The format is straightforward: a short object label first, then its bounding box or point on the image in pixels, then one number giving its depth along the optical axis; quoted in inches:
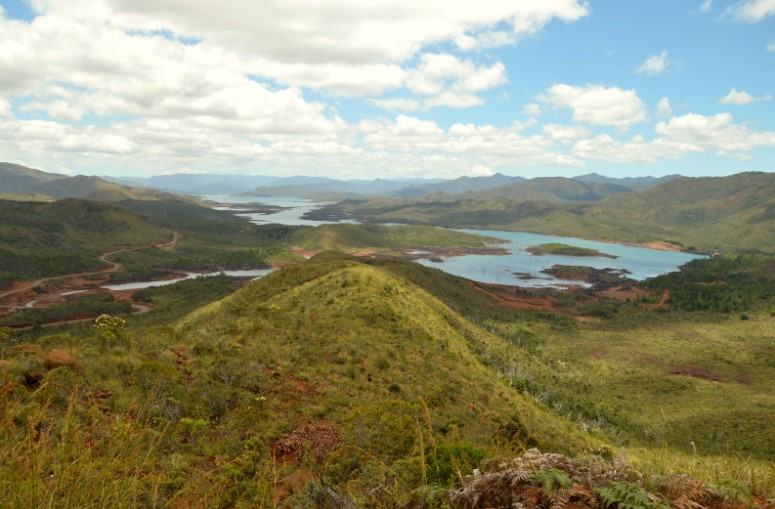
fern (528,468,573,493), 202.7
